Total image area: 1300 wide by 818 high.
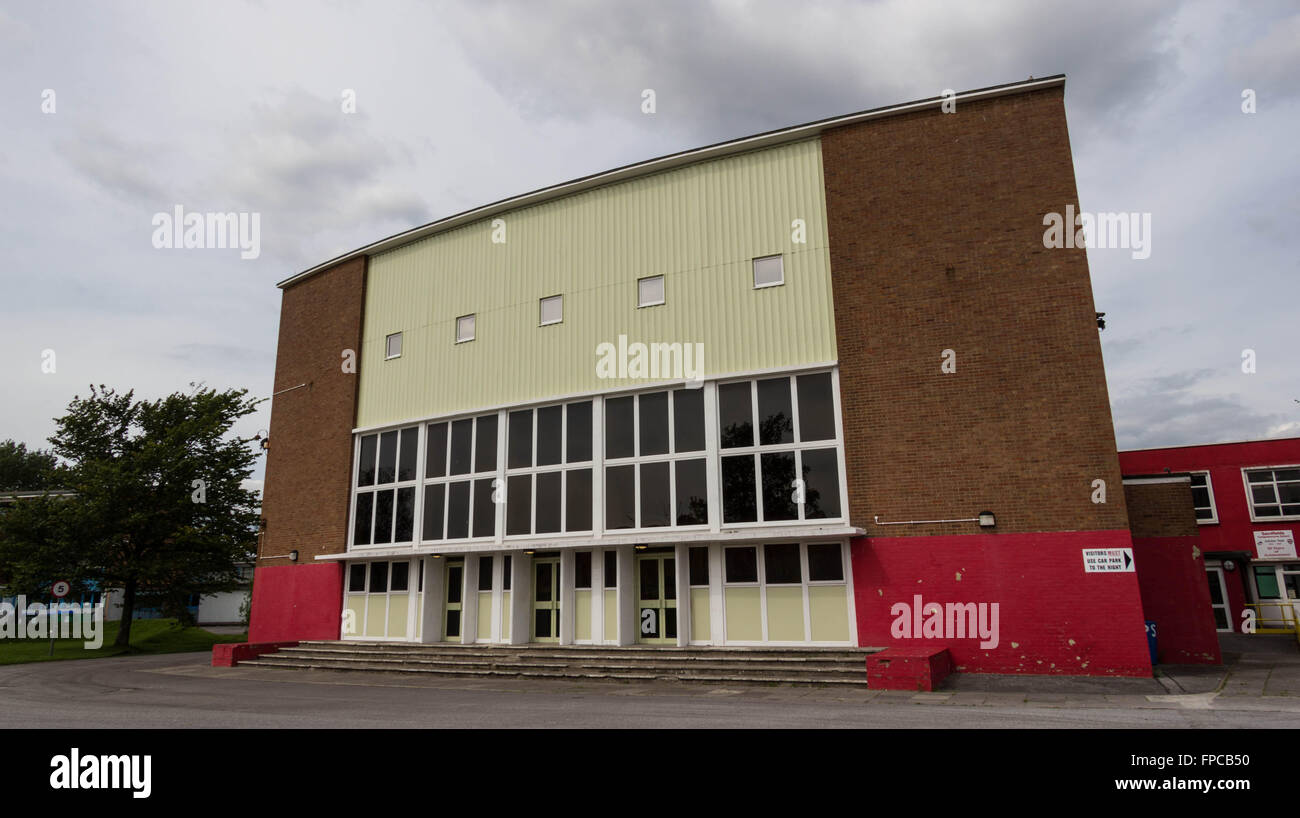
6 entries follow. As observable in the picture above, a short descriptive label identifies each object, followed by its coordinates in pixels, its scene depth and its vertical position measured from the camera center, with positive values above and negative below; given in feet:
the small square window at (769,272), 50.11 +19.85
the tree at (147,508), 79.87 +8.91
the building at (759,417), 41.37 +10.40
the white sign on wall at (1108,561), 38.60 +0.56
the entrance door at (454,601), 59.36 -1.28
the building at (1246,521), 81.30 +5.22
